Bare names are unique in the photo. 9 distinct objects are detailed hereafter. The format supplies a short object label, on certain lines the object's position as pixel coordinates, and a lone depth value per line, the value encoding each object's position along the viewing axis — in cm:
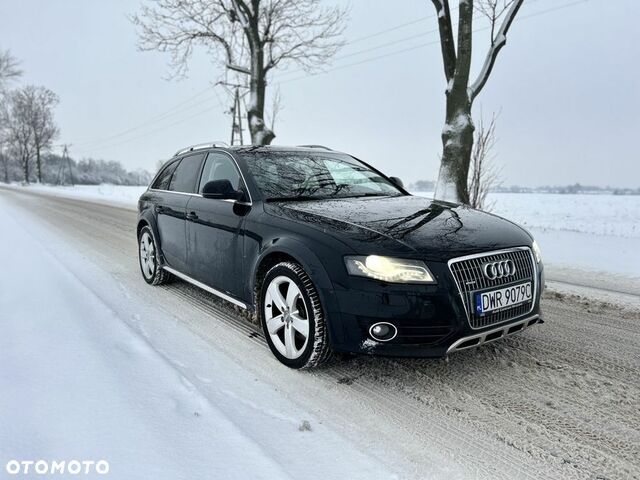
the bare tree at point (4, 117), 3406
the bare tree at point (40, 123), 6625
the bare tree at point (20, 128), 6519
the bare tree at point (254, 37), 1775
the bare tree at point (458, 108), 1003
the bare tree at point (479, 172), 1112
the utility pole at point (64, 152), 8319
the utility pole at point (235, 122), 3378
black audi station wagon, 273
